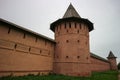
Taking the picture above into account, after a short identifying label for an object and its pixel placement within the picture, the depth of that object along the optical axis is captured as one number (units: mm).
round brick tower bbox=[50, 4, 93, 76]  9359
